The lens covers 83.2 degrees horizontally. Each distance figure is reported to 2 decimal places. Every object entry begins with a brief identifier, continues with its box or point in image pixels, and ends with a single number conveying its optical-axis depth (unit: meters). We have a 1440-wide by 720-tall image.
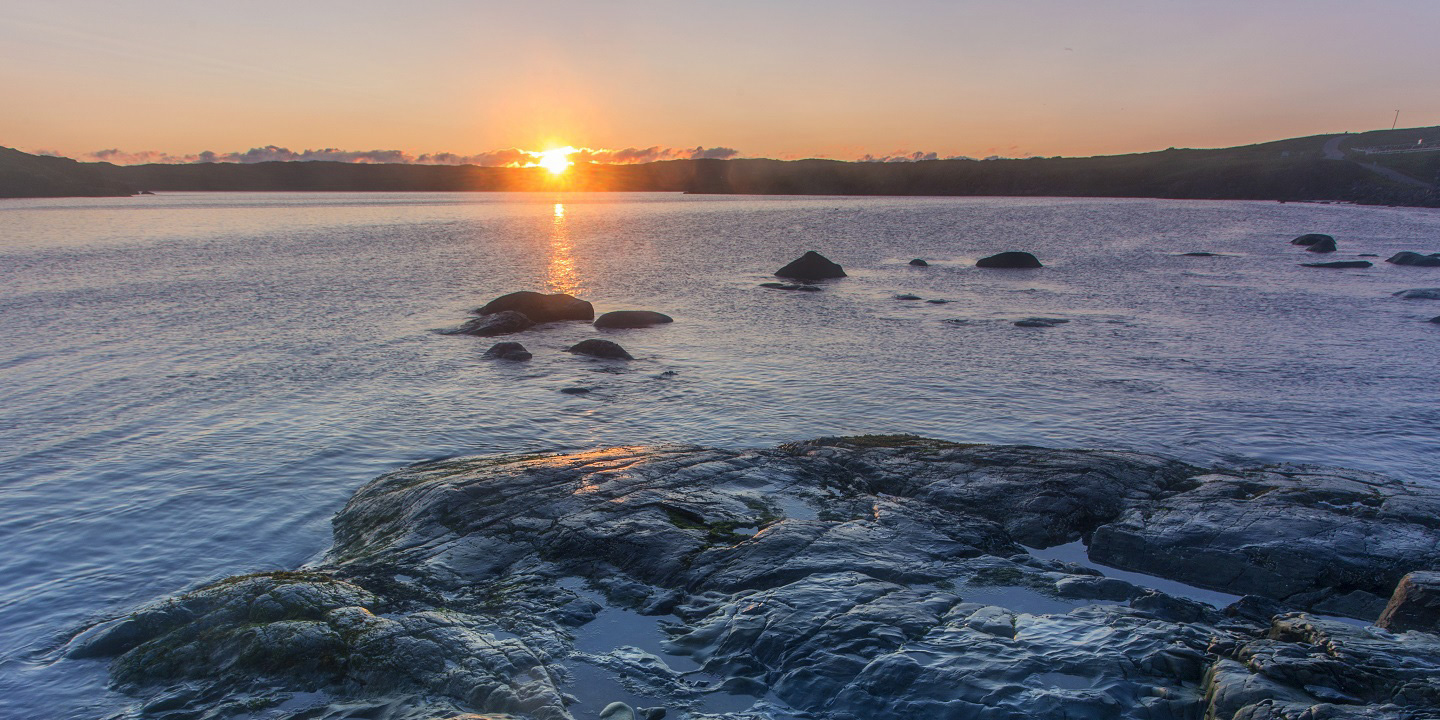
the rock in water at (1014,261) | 56.00
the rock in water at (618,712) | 7.68
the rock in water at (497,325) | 31.41
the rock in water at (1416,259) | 54.72
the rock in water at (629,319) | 33.62
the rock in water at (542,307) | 34.44
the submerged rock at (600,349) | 26.97
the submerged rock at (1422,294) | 40.25
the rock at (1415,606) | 8.41
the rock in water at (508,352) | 26.53
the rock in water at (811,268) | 50.72
